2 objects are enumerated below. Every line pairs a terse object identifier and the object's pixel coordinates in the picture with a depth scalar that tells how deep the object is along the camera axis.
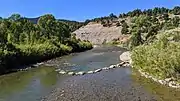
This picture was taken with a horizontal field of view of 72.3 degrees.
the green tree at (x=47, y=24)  40.20
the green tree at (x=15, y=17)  39.86
